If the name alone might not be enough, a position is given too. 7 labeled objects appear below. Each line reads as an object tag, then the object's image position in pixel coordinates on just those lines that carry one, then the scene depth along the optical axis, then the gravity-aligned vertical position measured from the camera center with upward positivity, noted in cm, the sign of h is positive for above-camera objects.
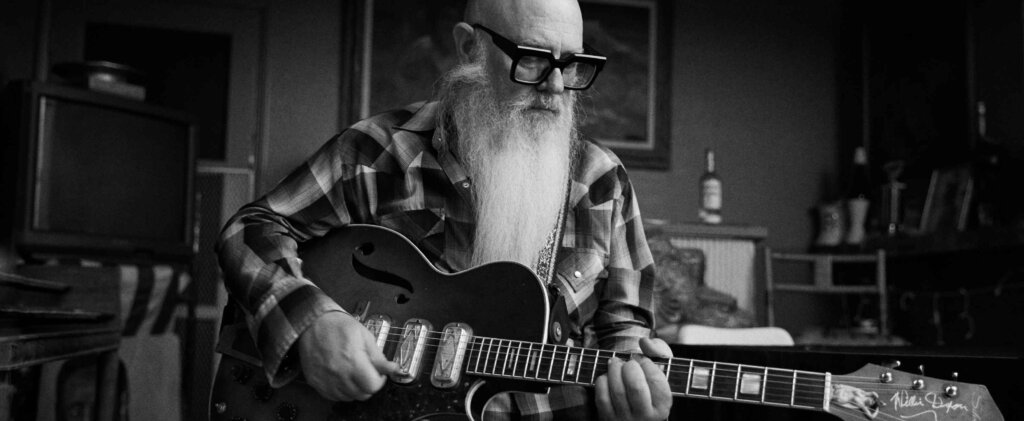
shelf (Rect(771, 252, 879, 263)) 427 +1
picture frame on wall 441 +90
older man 152 +9
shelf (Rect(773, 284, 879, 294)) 418 -13
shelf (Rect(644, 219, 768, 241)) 422 +11
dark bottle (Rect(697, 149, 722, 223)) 450 +29
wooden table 138 -17
